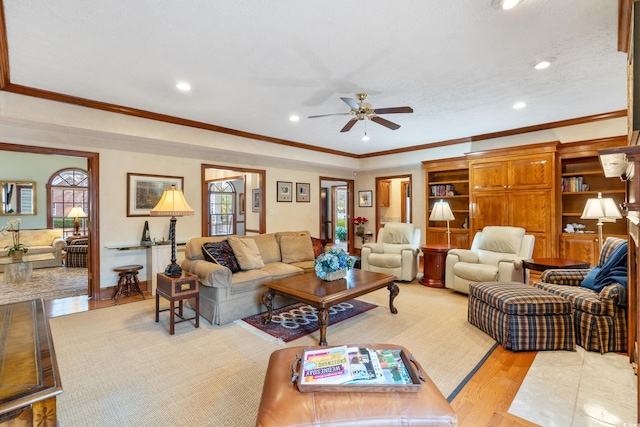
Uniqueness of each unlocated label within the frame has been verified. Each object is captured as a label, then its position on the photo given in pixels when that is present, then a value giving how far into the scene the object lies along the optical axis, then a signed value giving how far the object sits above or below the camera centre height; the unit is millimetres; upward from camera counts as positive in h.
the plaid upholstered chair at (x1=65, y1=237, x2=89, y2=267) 6426 -894
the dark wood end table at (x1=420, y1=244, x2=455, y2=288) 4812 -852
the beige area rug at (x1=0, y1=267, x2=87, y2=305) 4422 -1189
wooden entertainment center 4703 +334
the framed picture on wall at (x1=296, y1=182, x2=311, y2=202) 6906 +466
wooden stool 4145 -982
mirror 7223 +374
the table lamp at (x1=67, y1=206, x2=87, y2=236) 7777 -60
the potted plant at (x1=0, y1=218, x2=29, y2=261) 4887 -621
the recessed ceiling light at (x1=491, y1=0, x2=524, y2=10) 1928 +1329
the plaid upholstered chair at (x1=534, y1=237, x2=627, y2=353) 2527 -821
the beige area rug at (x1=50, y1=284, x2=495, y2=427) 1895 -1211
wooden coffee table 2767 -776
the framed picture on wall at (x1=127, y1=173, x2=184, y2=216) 4555 +340
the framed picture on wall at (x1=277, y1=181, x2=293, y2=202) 6535 +463
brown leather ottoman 1239 -823
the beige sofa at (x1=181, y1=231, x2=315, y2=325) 3258 -745
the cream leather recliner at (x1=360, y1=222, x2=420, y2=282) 5000 -682
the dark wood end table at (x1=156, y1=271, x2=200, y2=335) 3029 -786
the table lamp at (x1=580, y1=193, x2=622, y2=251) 3557 +18
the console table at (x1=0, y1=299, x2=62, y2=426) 882 -526
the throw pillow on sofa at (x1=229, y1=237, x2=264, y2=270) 3766 -515
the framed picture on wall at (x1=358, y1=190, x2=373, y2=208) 7927 +363
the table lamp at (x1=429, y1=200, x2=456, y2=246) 5098 -2
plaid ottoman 2631 -965
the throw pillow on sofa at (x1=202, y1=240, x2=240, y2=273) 3619 -507
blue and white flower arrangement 3359 -577
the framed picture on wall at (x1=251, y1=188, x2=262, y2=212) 7549 +308
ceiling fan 3031 +1054
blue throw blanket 2619 -536
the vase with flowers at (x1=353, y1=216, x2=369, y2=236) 7991 -287
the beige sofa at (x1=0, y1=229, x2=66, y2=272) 6410 -647
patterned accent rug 3070 -1195
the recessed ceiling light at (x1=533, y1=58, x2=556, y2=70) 2748 +1362
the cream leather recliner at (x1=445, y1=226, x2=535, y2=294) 3893 -647
